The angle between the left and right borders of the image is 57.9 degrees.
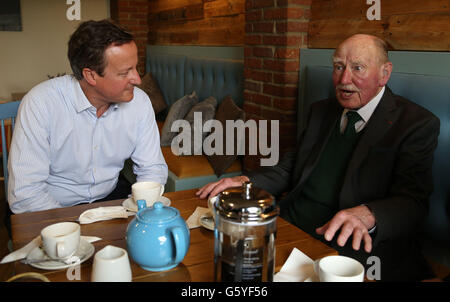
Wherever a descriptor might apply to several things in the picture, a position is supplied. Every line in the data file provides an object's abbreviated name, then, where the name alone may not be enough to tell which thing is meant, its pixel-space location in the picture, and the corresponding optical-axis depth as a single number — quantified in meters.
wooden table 0.92
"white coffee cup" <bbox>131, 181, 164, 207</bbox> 1.23
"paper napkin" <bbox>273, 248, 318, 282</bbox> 0.90
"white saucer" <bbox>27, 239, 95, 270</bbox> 0.93
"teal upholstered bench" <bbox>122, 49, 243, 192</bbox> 2.79
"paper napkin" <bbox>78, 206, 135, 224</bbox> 1.20
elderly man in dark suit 1.45
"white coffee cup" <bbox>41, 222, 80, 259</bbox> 0.91
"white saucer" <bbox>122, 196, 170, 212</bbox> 1.27
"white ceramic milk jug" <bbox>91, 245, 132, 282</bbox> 0.80
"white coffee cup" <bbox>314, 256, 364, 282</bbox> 0.78
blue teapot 0.87
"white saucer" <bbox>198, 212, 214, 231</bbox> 1.15
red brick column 2.48
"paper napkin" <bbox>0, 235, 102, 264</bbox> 0.97
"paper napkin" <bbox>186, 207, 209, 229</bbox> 1.19
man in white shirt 1.64
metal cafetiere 0.76
